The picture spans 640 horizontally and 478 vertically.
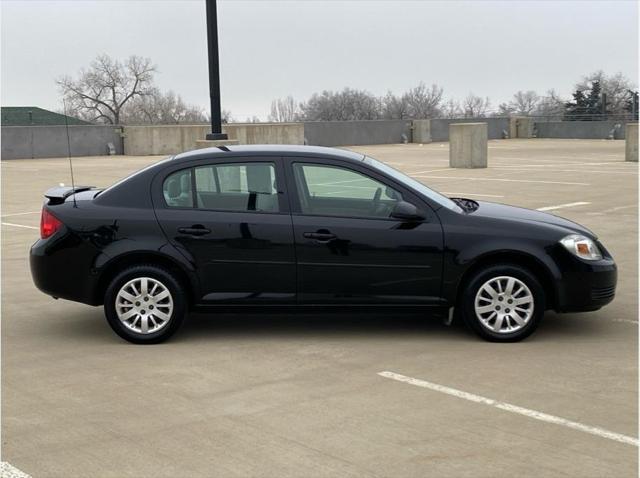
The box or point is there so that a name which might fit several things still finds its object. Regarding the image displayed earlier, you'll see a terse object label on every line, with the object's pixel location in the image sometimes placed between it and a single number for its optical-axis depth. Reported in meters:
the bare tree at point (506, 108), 110.41
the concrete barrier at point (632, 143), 27.72
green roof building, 54.01
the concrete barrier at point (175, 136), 34.91
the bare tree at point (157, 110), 85.25
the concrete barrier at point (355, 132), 40.62
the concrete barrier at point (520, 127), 52.84
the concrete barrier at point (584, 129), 51.02
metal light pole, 13.88
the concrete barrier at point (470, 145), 26.09
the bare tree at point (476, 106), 114.50
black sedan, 6.72
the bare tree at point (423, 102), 105.29
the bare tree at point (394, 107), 96.94
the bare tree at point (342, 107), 94.69
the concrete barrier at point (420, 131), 45.72
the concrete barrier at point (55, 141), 33.00
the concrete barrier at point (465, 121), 47.44
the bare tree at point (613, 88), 82.69
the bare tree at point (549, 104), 103.88
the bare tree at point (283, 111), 107.38
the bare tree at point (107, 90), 82.00
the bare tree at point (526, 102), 122.50
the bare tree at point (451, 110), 103.96
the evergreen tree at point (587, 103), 73.18
